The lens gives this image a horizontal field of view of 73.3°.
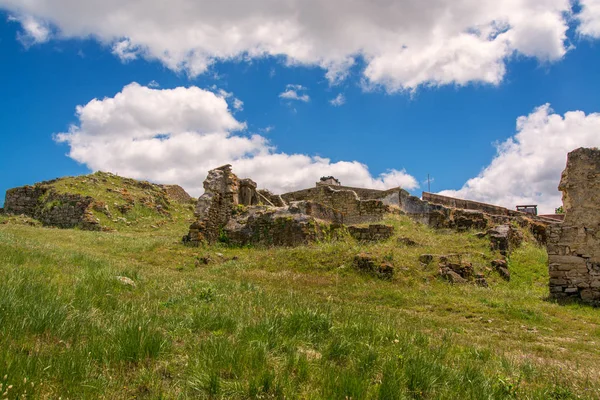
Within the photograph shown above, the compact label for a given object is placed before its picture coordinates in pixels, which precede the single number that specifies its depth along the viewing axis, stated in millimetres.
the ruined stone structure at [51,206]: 27605
